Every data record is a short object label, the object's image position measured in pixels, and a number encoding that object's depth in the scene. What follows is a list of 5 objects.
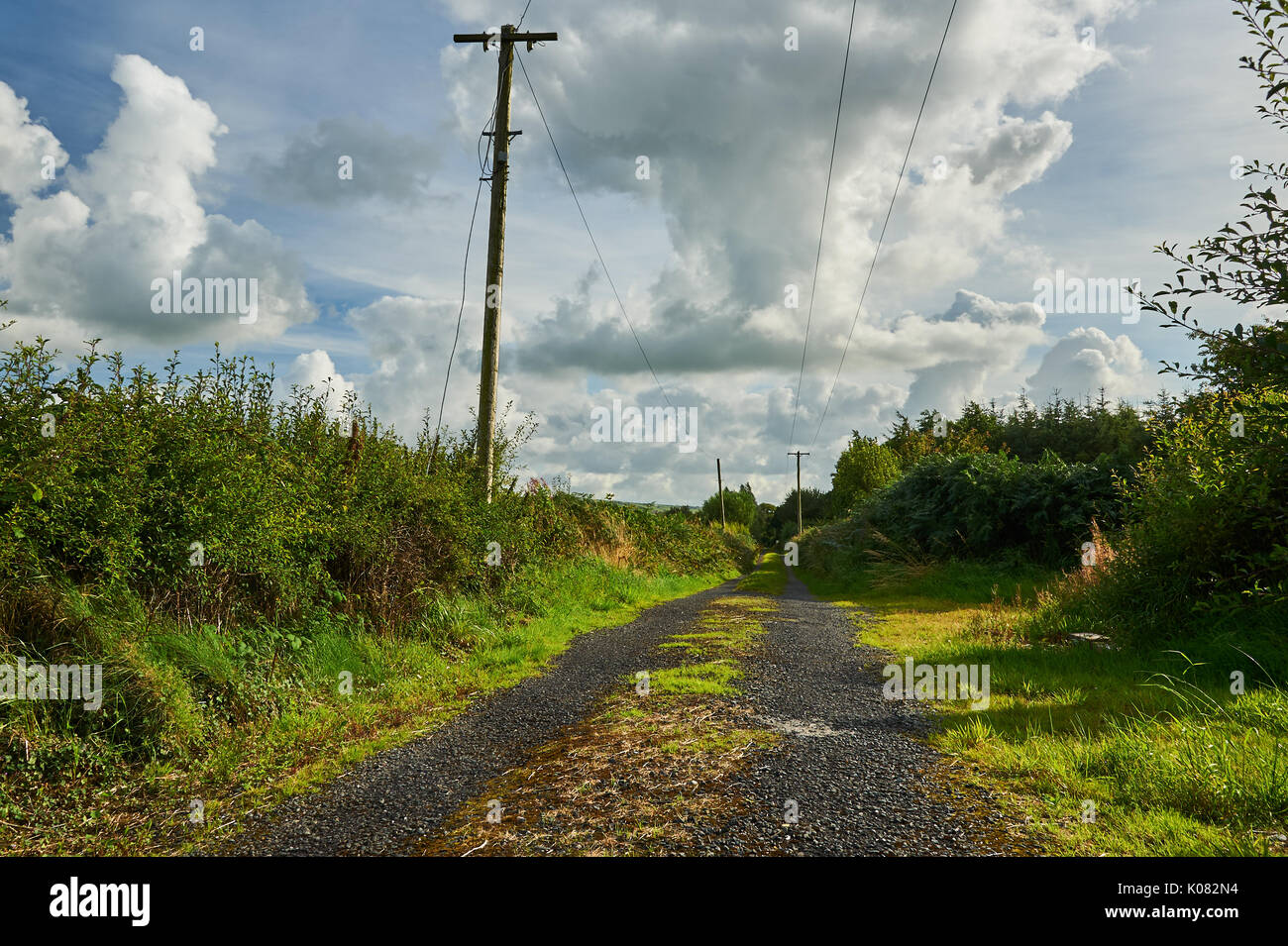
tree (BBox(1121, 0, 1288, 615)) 4.61
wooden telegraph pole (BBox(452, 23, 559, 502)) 11.59
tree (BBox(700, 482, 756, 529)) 72.62
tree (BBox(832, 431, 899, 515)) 38.33
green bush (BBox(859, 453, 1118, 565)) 17.12
